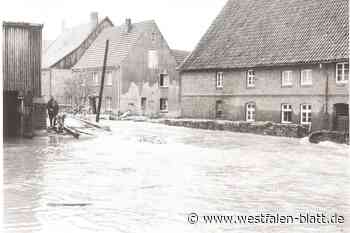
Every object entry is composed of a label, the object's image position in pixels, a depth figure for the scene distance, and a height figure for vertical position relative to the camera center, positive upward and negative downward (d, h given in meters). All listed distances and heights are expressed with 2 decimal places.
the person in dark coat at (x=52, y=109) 25.47 -0.31
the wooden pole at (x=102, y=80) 32.28 +1.27
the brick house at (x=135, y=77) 39.75 +1.97
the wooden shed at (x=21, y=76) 20.23 +0.97
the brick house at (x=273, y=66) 26.70 +1.97
